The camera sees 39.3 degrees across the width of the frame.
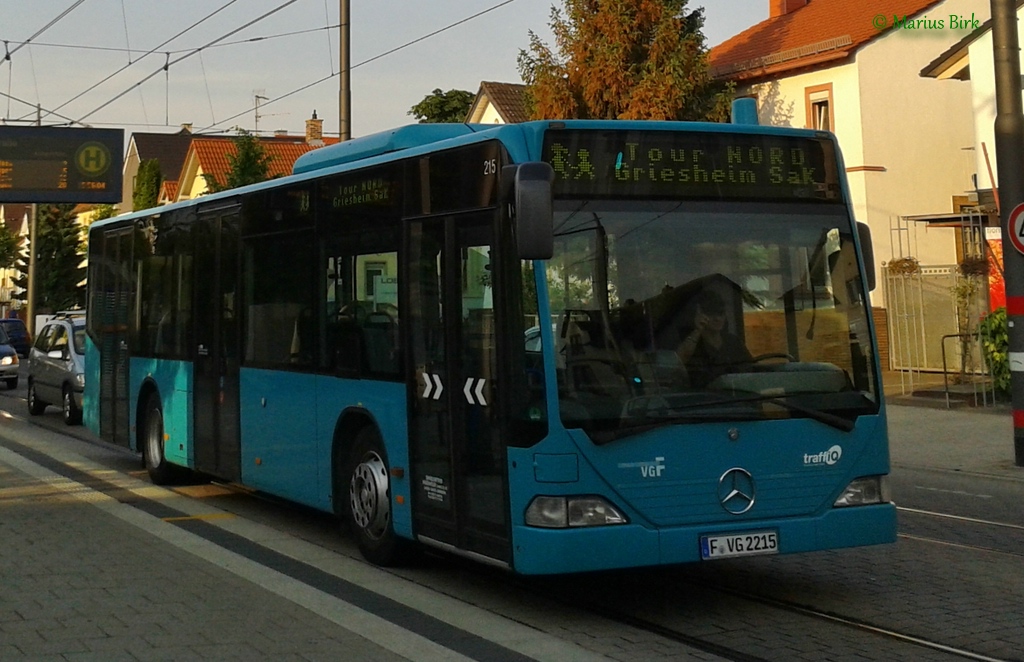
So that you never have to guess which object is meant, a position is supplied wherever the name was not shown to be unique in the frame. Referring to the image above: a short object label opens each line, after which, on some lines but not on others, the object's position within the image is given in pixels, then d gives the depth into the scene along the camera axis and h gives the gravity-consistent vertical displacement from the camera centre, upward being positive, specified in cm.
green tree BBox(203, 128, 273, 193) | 3891 +675
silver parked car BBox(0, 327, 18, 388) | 3216 +118
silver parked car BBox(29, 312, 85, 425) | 2183 +77
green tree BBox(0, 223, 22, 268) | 8469 +996
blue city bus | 712 +24
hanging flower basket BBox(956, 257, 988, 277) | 2361 +189
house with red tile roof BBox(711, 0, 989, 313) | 3272 +655
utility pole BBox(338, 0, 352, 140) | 2267 +484
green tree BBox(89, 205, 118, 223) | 6961 +1014
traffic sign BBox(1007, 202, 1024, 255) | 1461 +156
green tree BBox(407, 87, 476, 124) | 6600 +1376
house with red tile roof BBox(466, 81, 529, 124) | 4681 +994
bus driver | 729 +23
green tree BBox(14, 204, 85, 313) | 7506 +805
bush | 2105 +50
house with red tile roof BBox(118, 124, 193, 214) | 8969 +1687
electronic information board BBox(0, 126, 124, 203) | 3615 +638
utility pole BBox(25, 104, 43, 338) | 5388 +507
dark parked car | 5388 +310
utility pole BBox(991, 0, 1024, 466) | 1473 +236
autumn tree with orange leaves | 3034 +711
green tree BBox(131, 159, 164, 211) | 7488 +1194
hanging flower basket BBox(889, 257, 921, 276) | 2549 +210
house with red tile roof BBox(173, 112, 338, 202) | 6775 +1191
